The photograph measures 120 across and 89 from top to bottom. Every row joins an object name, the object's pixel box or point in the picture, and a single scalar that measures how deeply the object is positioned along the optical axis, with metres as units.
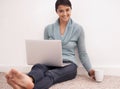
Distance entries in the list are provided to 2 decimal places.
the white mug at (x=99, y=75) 1.76
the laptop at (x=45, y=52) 1.59
